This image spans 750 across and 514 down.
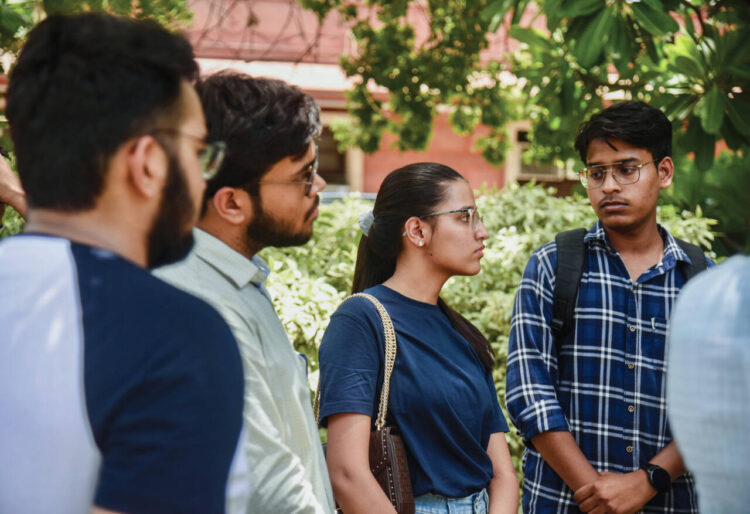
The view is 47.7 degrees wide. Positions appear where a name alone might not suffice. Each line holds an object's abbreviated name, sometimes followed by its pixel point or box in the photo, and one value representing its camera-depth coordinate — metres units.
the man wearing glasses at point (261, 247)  1.81
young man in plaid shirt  2.99
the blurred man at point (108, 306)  1.13
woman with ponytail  2.57
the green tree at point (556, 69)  4.53
